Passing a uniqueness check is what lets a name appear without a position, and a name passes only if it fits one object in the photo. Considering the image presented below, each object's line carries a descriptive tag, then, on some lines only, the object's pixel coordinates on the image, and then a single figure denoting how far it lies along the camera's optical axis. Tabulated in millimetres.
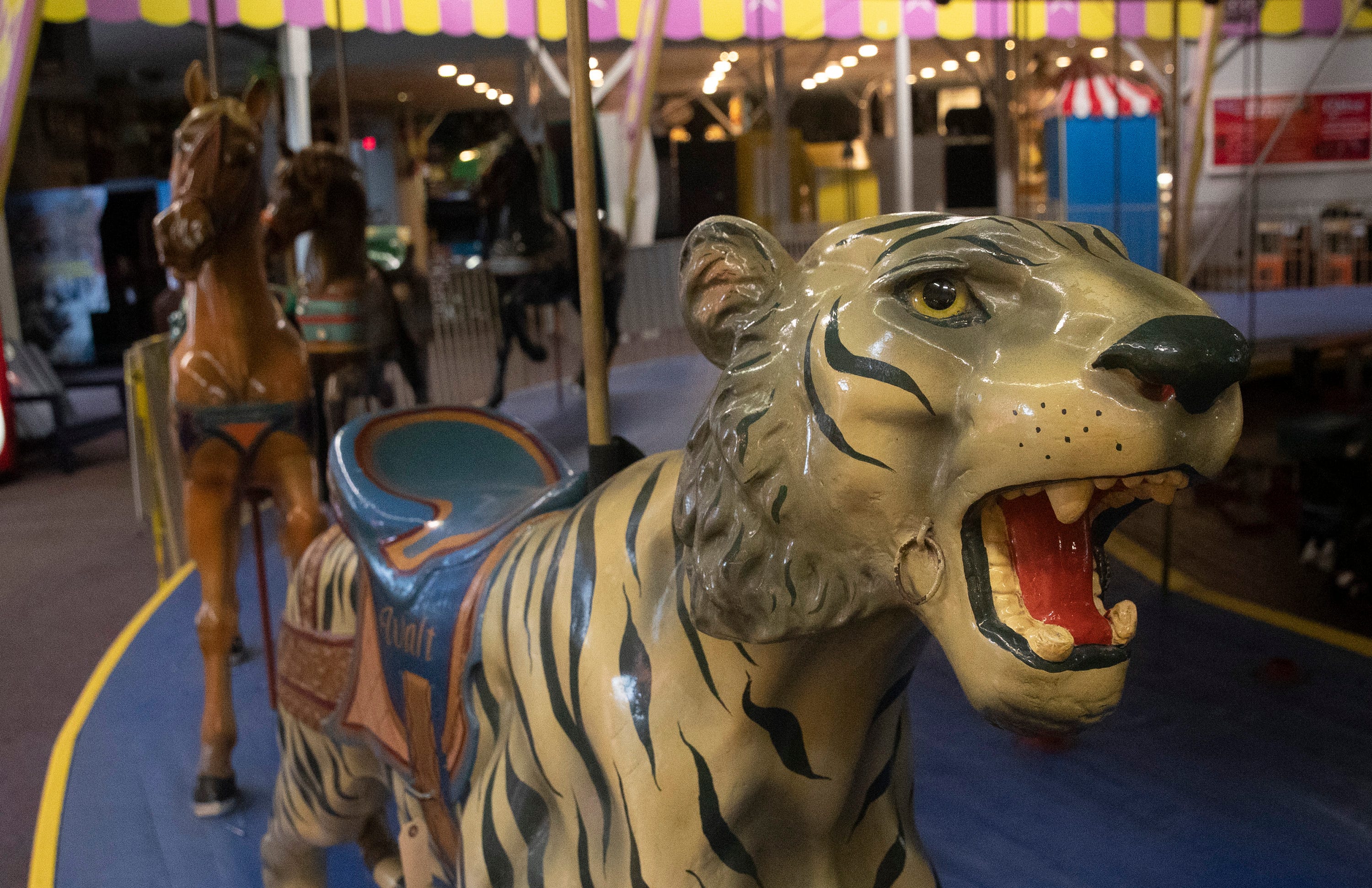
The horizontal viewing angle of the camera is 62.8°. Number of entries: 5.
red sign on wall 10094
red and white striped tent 9281
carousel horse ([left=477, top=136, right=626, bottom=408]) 4961
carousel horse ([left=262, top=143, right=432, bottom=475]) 3309
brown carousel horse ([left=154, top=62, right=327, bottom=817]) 2250
